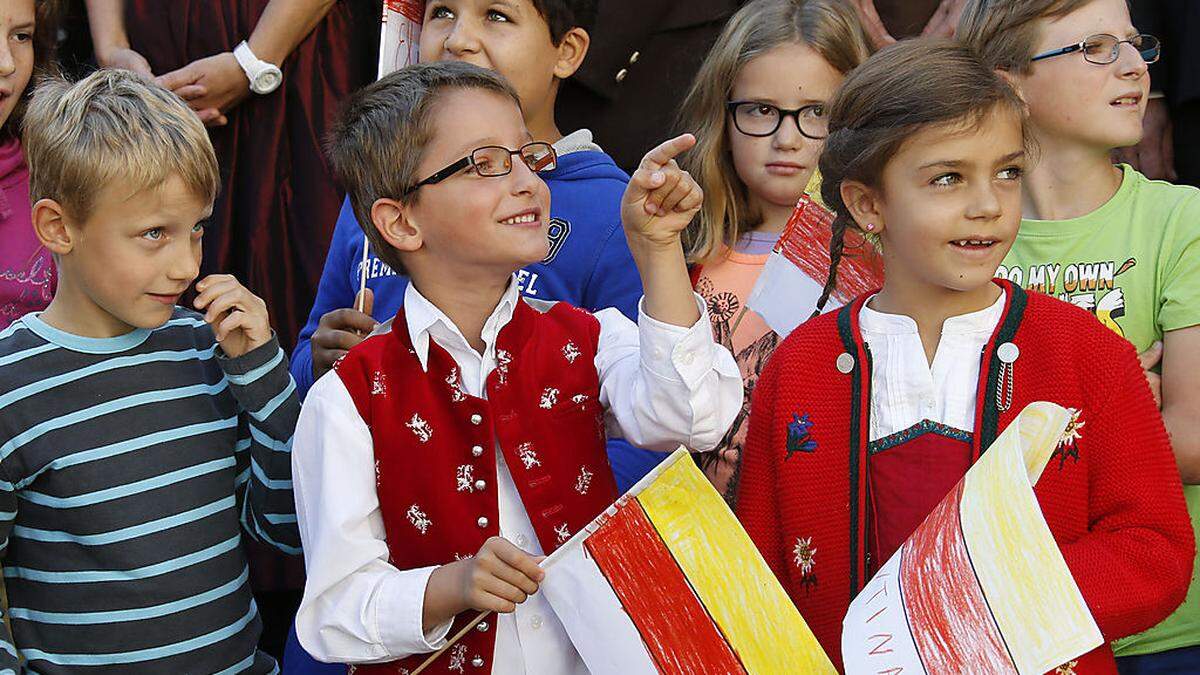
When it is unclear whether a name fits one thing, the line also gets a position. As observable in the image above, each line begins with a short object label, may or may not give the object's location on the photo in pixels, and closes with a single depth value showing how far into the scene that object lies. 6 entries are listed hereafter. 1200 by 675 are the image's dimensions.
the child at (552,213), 5.38
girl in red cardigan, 4.05
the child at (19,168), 6.23
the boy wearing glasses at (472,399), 4.13
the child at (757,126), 6.07
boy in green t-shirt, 4.85
